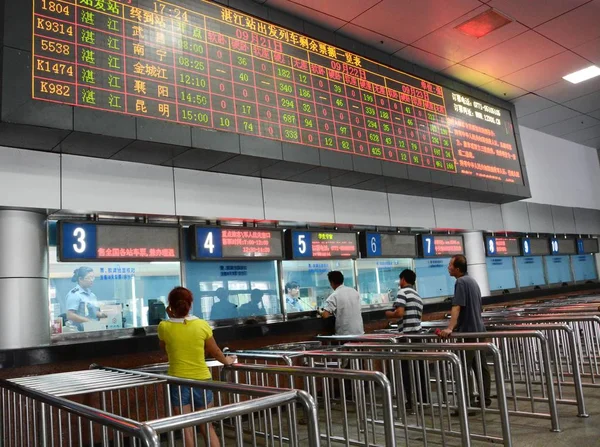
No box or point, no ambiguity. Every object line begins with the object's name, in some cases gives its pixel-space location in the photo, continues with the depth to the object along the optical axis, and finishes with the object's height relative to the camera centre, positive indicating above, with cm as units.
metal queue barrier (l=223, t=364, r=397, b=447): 261 -71
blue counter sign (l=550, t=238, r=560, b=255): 1129 +56
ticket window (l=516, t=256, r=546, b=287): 1129 +7
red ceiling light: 632 +309
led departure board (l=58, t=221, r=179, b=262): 479 +66
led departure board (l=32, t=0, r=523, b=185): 421 +214
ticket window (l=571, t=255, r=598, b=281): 1276 +5
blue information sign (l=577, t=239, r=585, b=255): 1211 +52
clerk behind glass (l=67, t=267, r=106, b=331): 517 +14
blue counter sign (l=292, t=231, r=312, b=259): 662 +64
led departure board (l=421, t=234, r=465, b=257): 833 +60
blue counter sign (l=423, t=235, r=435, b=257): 830 +59
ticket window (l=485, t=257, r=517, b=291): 1057 +8
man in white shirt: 595 -21
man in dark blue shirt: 497 -27
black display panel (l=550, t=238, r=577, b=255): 1134 +55
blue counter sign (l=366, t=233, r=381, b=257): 745 +63
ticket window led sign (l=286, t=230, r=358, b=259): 663 +63
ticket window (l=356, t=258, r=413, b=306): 808 +15
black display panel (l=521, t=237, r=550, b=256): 1055 +56
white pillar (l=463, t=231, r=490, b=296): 913 +38
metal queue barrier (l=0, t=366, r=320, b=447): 176 -39
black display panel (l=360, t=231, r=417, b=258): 745 +61
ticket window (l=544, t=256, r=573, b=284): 1202 +7
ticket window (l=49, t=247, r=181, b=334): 513 +20
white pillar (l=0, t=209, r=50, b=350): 428 +31
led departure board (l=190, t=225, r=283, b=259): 573 +65
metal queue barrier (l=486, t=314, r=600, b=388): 522 -62
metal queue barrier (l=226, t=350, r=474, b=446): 317 -80
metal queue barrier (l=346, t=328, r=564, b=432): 412 -90
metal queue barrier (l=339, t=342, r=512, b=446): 355 -77
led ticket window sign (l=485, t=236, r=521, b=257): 968 +58
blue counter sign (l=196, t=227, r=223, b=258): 573 +65
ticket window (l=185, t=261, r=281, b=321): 619 +16
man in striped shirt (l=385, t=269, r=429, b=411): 569 -27
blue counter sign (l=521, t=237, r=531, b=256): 1051 +59
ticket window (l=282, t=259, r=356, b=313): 714 +22
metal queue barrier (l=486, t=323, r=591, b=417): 438 -77
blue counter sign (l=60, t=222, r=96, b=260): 476 +67
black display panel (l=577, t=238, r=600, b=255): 1216 +54
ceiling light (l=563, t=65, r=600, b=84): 812 +302
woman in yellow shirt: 361 -27
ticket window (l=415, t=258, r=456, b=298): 899 +8
